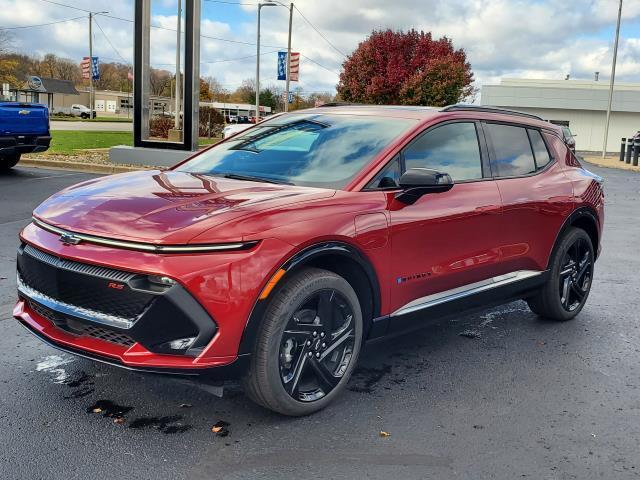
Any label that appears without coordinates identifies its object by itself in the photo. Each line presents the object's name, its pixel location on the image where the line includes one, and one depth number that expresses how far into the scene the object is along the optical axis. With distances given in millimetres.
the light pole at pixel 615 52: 35312
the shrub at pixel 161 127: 23594
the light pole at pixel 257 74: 42156
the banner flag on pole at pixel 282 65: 42750
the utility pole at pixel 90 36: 68038
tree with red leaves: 30938
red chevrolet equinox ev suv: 3209
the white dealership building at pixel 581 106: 51250
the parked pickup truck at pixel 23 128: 12945
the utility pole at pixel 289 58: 40312
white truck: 85862
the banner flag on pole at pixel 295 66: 40500
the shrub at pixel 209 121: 37188
